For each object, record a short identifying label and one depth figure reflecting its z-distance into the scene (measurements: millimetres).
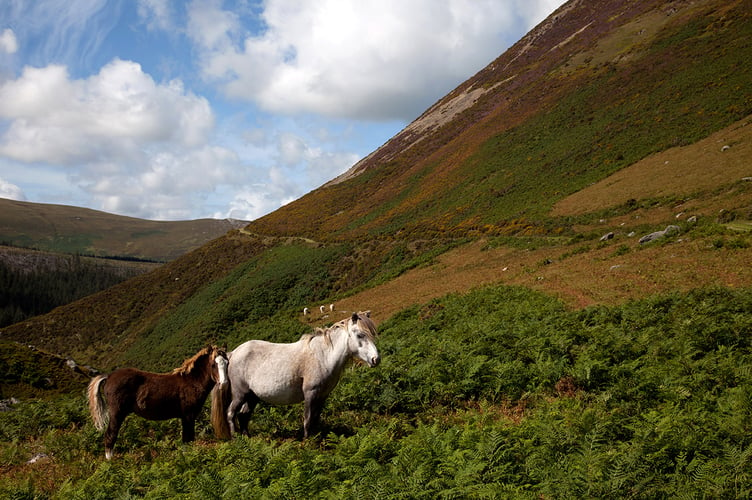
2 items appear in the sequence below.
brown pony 7750
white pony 8117
